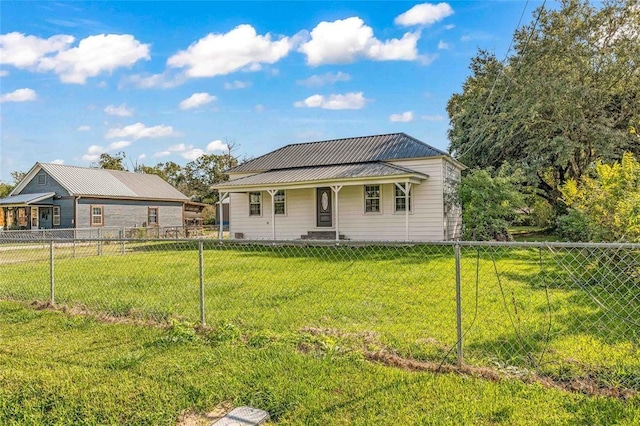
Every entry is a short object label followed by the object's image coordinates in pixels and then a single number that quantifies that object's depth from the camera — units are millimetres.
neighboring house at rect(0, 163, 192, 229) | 25234
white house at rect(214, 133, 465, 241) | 15414
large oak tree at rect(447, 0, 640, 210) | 17219
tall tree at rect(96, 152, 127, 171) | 47334
